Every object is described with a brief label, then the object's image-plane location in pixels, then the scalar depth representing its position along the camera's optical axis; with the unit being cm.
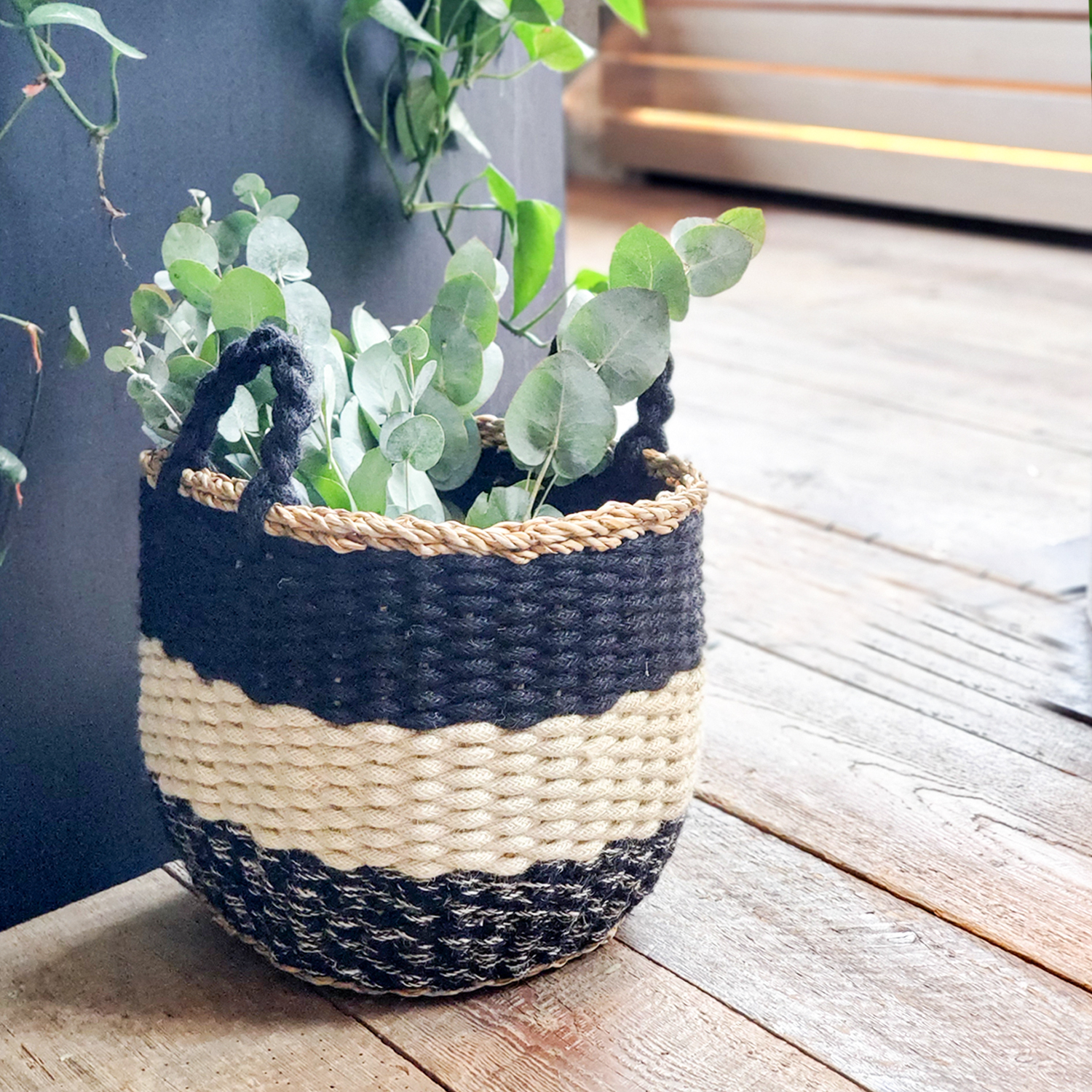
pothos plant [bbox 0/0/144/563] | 71
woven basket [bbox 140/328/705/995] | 70
